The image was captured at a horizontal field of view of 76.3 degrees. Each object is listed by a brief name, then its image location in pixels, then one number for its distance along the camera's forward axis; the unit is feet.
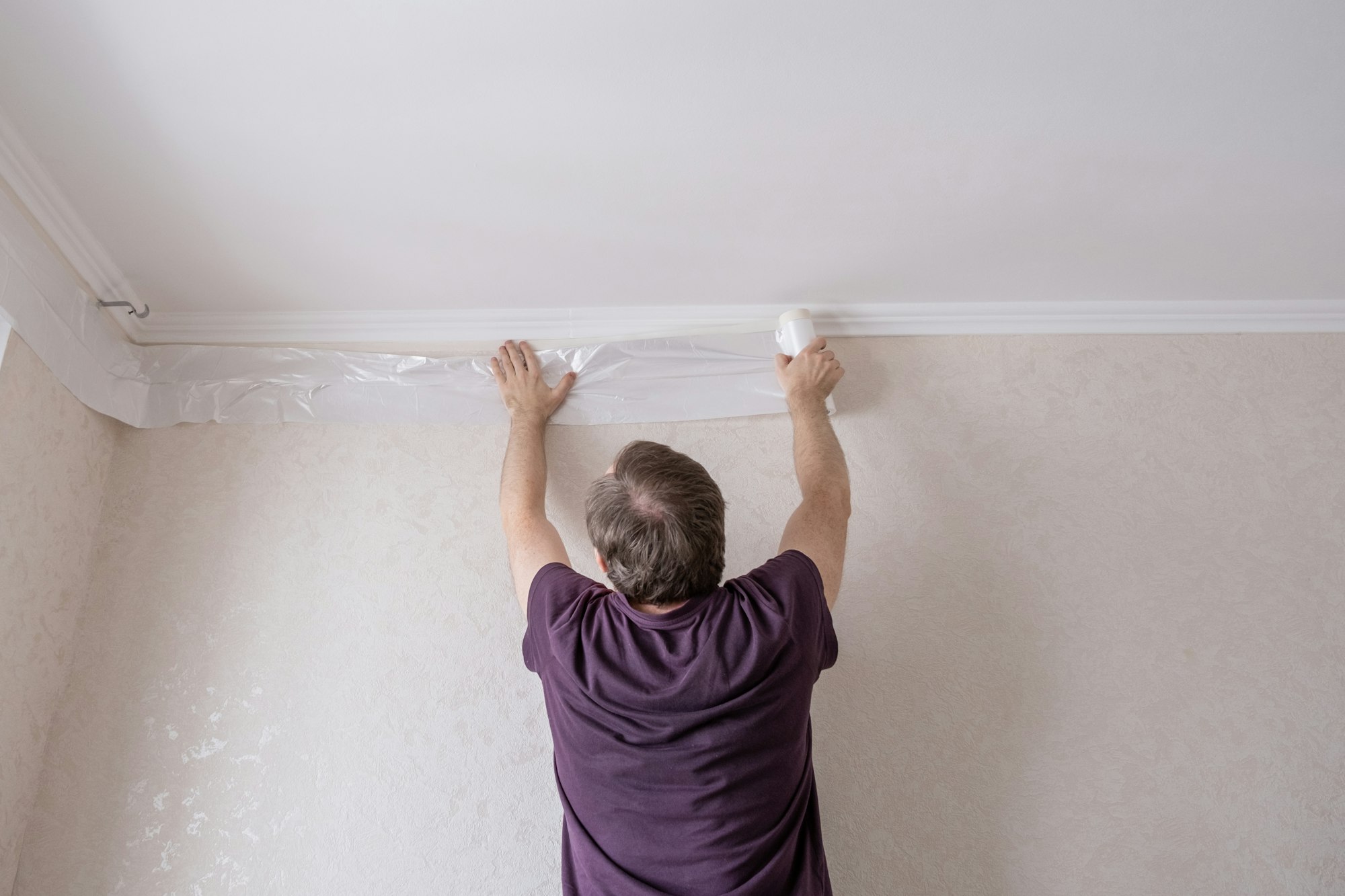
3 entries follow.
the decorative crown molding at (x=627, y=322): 5.76
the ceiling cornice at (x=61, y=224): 4.45
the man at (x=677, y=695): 3.64
